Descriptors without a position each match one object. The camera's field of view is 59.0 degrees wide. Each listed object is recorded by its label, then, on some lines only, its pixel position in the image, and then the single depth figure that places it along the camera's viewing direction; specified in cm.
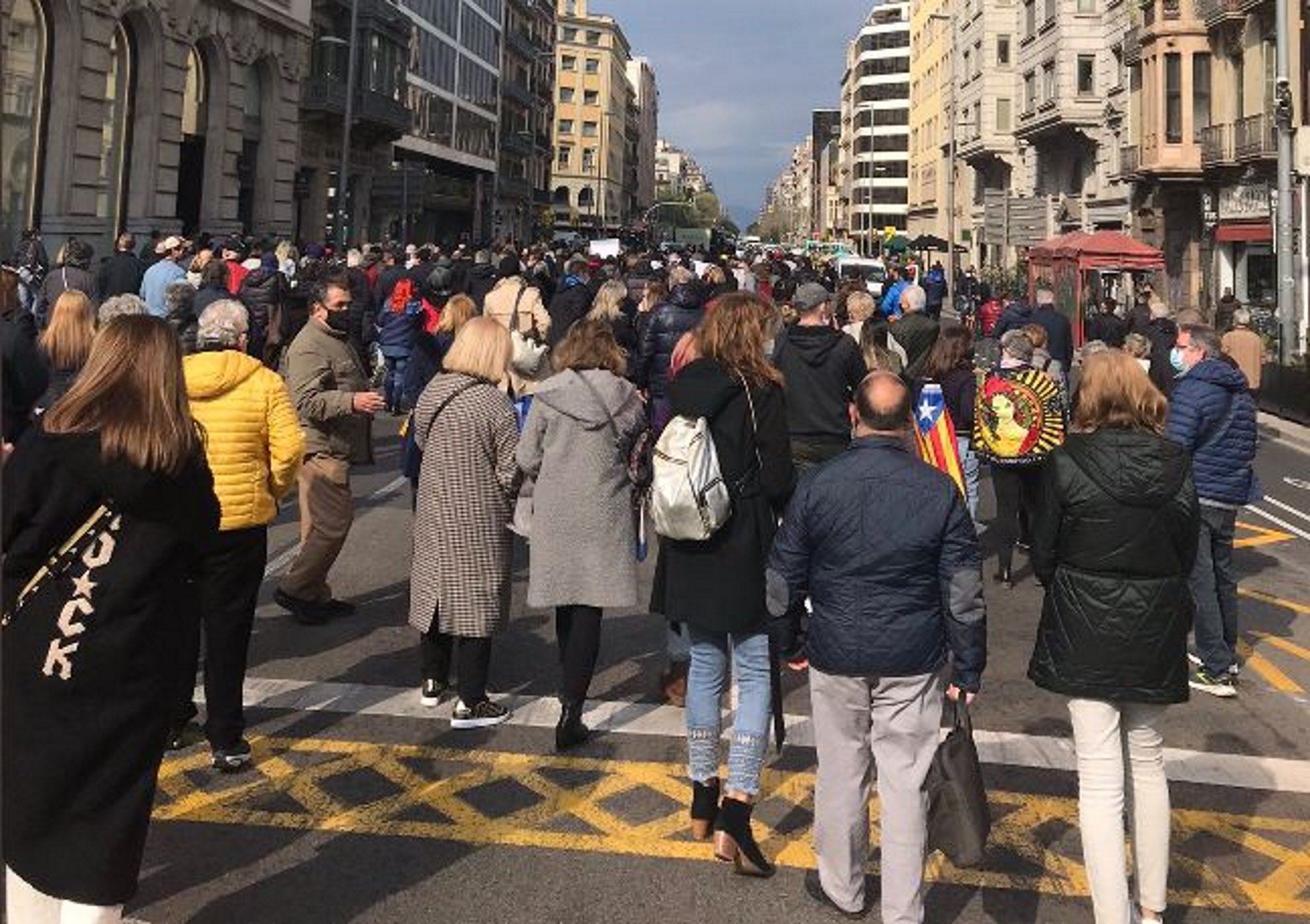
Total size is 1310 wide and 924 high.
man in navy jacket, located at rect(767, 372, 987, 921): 366
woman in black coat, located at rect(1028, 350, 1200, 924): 373
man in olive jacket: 671
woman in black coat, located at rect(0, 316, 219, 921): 303
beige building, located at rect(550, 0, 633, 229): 11800
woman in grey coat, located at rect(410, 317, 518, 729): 557
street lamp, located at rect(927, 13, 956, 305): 5056
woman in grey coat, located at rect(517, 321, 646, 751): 523
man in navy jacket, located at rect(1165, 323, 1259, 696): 625
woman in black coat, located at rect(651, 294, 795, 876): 438
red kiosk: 2600
